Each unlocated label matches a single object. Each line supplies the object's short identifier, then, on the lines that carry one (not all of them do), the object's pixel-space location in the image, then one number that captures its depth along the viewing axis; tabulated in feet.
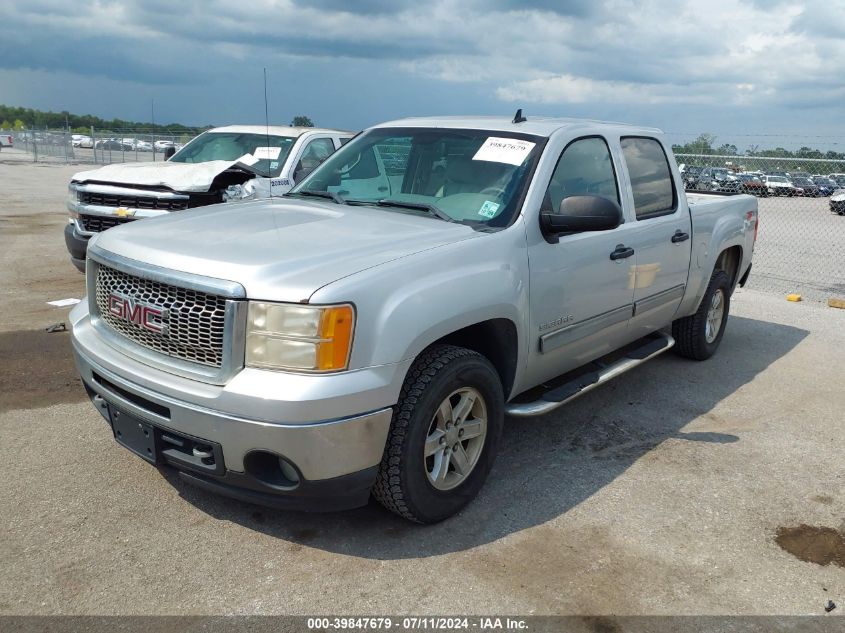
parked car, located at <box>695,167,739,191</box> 44.27
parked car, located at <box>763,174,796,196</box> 54.85
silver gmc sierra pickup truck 9.22
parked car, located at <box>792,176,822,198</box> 57.26
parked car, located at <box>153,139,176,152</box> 119.63
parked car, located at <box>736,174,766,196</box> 48.93
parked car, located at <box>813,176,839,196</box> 54.78
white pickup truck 23.67
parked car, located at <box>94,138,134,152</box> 122.97
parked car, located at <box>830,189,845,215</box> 72.49
